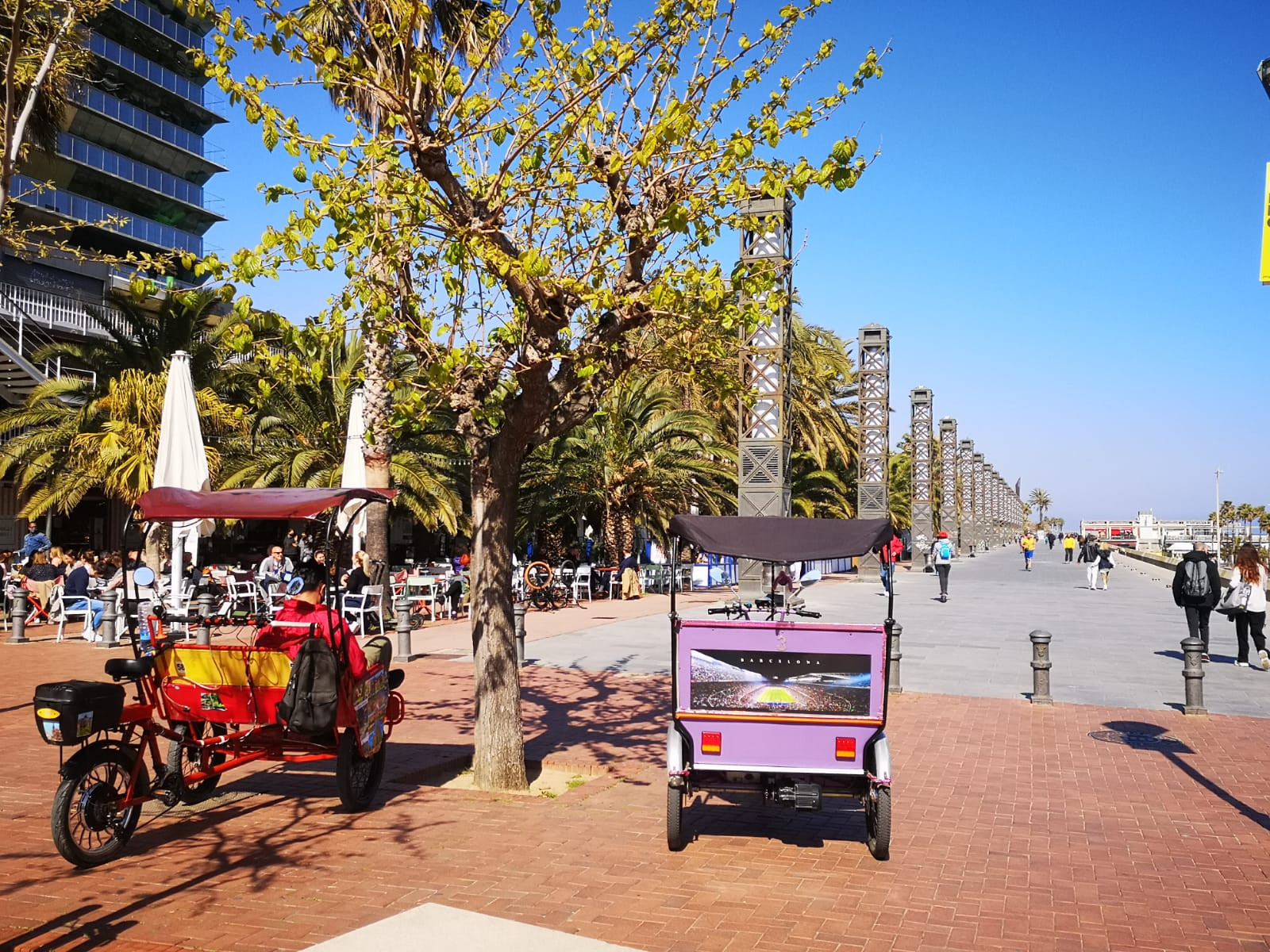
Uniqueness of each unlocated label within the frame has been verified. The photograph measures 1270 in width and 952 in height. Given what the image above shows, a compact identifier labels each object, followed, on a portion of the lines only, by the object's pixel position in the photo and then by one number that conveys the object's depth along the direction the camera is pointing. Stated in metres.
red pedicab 6.48
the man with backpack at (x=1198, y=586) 14.59
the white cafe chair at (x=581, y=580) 24.94
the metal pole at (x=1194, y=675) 11.25
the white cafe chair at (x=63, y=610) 17.19
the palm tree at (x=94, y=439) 20.91
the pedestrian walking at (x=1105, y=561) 34.77
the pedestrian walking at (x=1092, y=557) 33.22
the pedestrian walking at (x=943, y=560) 26.69
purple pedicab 6.56
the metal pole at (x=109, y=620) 16.11
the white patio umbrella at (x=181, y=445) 15.48
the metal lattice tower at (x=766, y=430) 21.27
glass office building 42.44
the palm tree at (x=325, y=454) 23.30
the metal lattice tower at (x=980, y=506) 95.62
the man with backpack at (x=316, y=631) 7.12
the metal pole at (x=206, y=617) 13.21
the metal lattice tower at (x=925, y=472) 51.31
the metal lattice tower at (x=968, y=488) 81.38
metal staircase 26.11
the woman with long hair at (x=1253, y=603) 14.42
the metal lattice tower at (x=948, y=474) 67.06
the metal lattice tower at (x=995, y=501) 109.94
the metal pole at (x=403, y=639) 15.17
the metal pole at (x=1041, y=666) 11.75
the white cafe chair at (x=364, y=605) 16.14
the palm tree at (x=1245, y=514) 123.49
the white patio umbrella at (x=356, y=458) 17.61
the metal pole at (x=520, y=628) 14.38
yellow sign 5.47
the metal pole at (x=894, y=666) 12.62
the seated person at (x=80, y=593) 17.33
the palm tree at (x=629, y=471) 27.14
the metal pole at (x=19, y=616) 16.66
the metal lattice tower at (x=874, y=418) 40.41
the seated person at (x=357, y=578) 16.72
